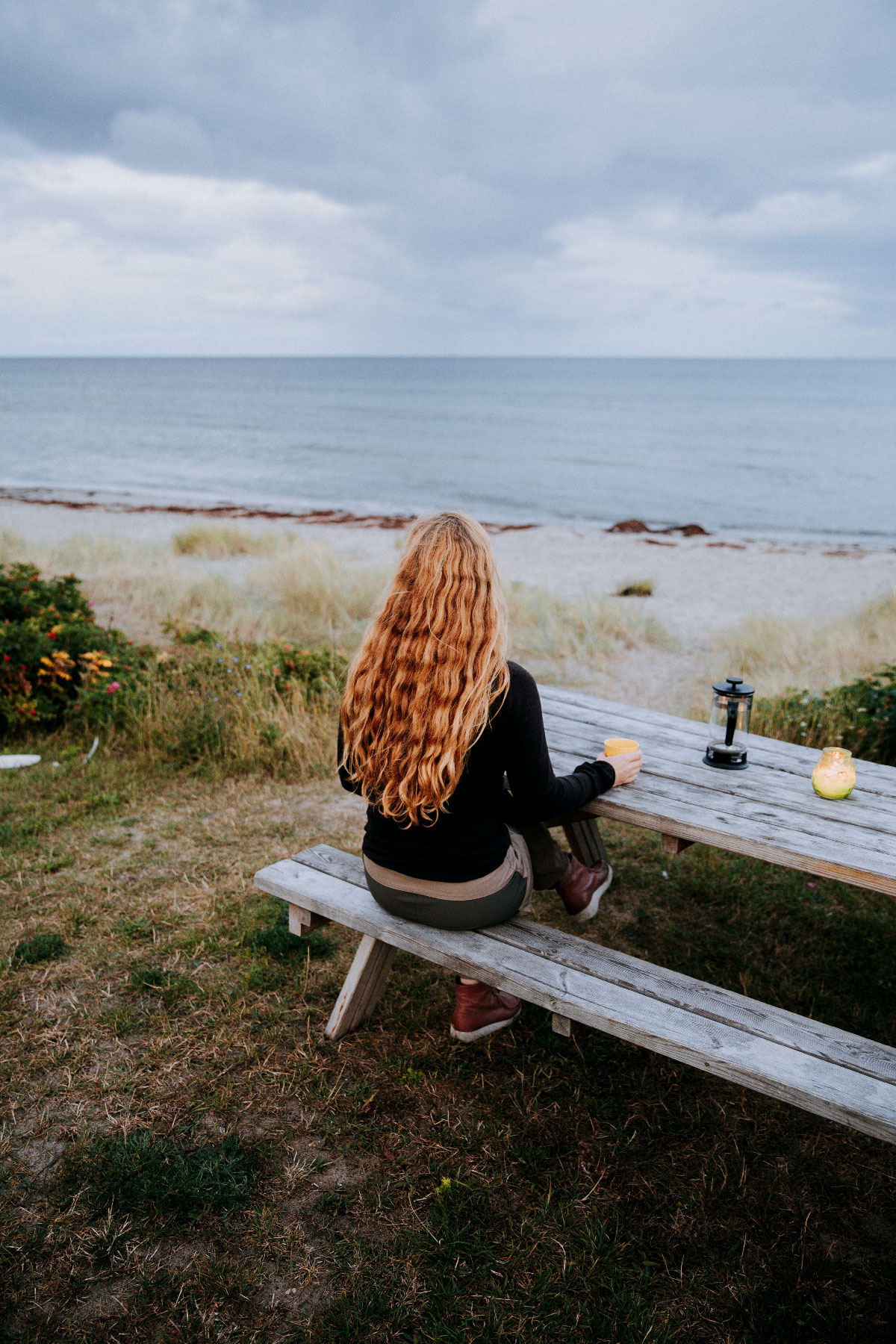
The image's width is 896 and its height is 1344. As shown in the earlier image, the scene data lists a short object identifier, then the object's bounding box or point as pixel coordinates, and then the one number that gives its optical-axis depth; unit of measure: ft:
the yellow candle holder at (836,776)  8.55
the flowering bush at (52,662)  17.19
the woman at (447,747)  7.45
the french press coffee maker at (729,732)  9.25
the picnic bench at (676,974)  6.63
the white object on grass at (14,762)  15.97
